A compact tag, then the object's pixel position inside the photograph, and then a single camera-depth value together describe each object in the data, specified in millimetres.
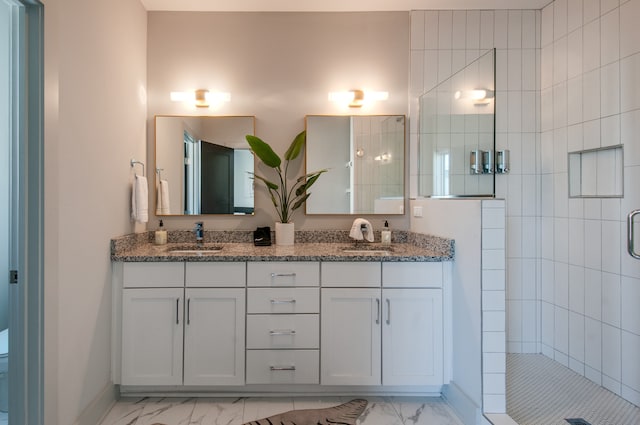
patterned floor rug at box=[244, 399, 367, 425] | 1756
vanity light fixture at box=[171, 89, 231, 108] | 2479
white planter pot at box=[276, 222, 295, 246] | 2383
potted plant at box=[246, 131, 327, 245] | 2350
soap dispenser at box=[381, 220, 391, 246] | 2467
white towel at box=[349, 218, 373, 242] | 2348
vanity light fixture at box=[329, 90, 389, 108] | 2520
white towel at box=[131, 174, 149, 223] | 2172
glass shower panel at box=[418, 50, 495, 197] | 1696
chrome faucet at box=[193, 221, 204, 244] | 2441
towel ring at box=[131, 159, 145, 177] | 2232
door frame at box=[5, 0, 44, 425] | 1358
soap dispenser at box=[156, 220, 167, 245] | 2391
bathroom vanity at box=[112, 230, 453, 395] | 1925
